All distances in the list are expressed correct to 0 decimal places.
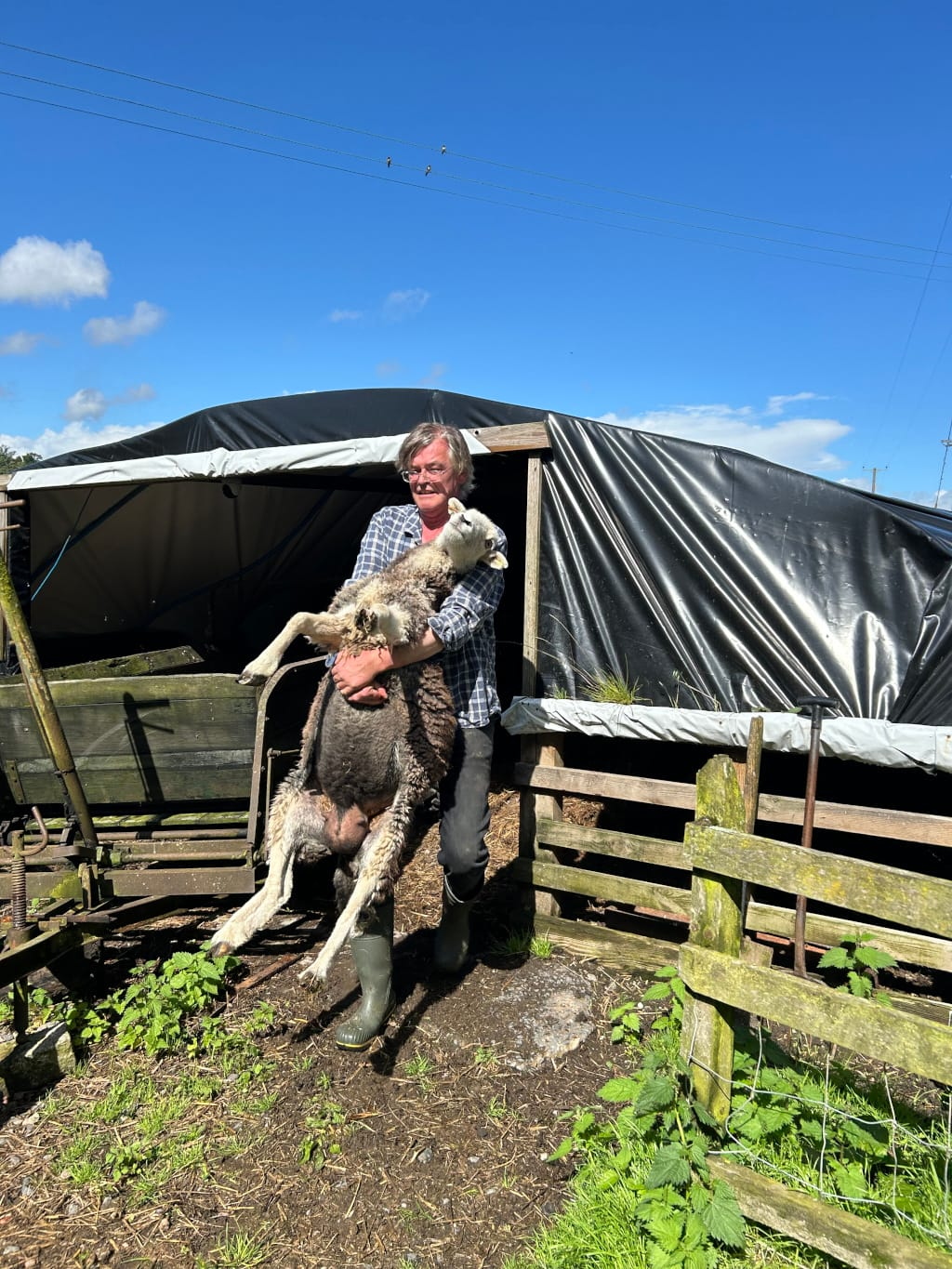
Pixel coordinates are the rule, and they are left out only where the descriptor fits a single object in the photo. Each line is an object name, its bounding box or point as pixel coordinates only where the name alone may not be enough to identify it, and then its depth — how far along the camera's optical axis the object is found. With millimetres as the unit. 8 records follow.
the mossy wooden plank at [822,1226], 2074
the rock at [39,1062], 3367
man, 3398
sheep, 3070
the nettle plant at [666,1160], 2361
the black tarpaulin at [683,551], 4023
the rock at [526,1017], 3682
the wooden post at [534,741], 4867
